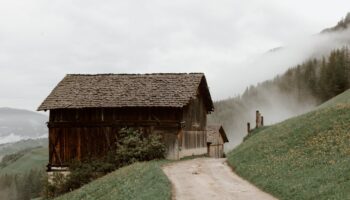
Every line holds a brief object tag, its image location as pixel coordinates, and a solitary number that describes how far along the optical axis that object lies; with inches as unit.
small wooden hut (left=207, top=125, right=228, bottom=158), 2358.5
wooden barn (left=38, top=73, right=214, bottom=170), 1534.2
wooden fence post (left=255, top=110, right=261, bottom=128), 2066.7
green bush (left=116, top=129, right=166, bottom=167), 1455.5
